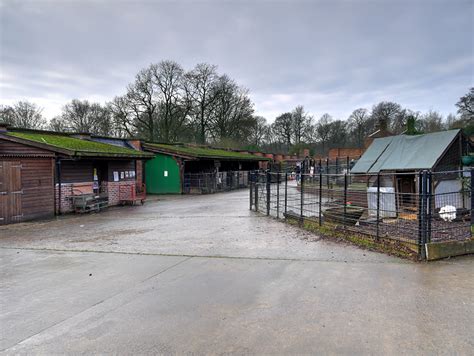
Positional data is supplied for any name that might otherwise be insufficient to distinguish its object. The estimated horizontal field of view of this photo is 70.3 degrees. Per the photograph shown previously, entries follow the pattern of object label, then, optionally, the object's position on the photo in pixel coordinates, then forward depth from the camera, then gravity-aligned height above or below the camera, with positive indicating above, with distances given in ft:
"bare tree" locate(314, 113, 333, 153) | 207.62 +27.26
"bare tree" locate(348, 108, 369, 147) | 197.98 +31.75
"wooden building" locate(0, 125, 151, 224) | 39.58 +0.92
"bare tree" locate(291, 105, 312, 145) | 208.64 +32.96
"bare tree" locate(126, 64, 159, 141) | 134.10 +29.86
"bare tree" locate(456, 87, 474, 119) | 141.38 +30.24
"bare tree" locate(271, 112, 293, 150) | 209.67 +30.66
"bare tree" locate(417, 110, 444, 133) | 154.94 +25.35
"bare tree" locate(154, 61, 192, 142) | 136.98 +31.23
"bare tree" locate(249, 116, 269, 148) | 195.52 +27.40
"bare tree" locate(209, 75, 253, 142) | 148.66 +29.38
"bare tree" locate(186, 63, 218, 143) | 143.33 +37.15
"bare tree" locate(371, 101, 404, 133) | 186.91 +36.56
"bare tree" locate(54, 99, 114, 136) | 139.95 +25.98
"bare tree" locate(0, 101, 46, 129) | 124.36 +25.16
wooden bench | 47.24 -2.92
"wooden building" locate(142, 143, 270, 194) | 79.82 +1.66
